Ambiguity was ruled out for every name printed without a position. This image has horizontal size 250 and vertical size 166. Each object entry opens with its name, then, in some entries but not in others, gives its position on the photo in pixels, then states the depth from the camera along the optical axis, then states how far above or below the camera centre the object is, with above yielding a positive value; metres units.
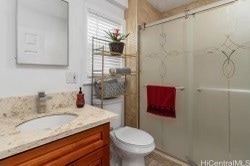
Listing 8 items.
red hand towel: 1.85 -0.22
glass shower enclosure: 1.42 +0.04
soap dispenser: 1.42 -0.17
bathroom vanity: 0.71 -0.33
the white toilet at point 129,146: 1.41 -0.59
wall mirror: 1.18 +0.42
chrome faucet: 1.23 -0.16
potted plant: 1.83 +0.46
